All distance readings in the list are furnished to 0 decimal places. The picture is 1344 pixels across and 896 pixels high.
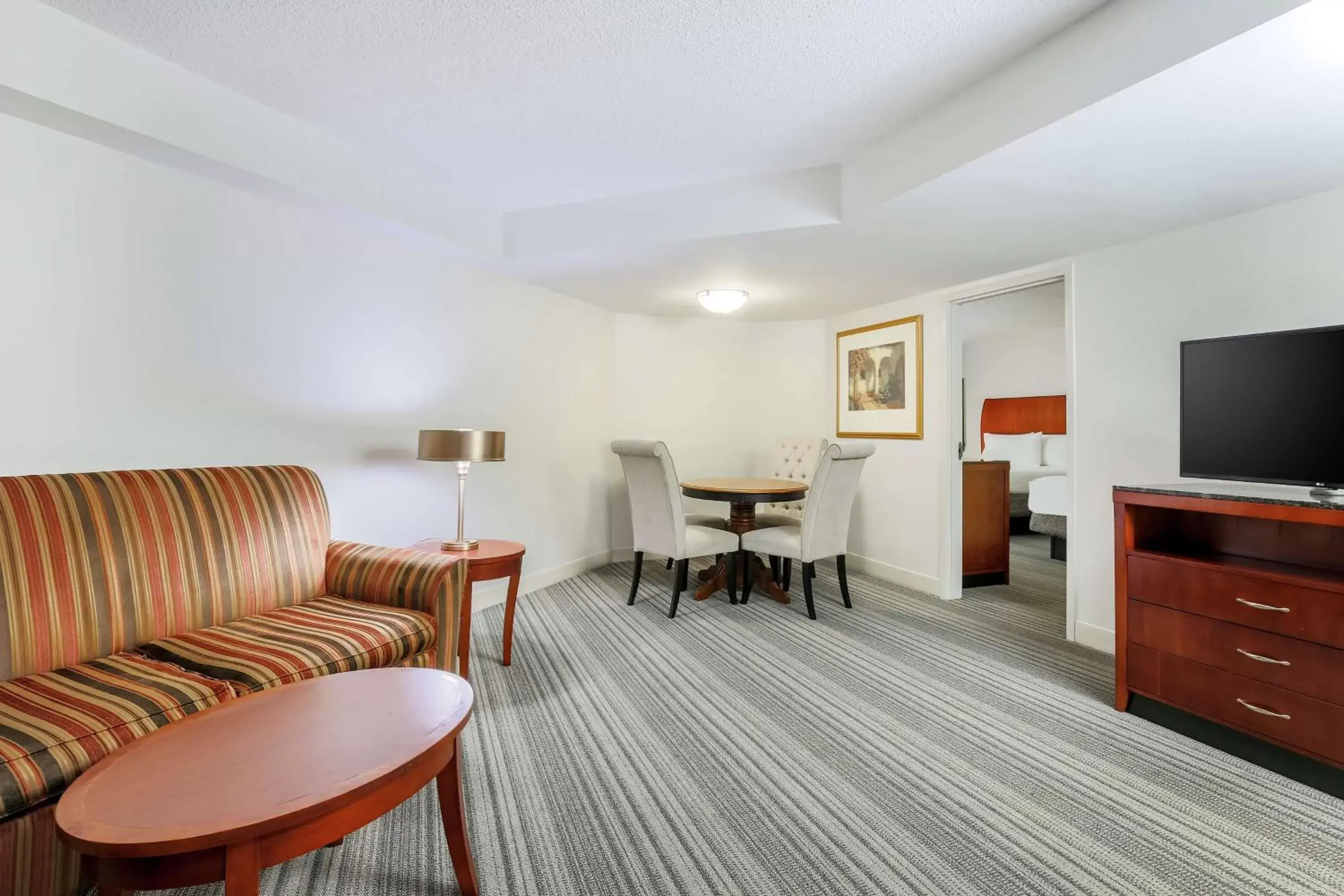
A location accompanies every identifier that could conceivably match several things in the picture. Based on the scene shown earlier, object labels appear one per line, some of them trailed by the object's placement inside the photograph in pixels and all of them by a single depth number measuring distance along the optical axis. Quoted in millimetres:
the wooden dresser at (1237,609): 1943
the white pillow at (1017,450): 6797
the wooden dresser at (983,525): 4492
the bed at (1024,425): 6191
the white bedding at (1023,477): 6160
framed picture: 4496
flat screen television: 2062
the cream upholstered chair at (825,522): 3664
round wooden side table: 2668
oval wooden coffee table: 1025
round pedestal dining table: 3926
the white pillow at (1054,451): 6664
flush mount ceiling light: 4176
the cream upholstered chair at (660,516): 3723
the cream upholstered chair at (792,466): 4637
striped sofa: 1351
